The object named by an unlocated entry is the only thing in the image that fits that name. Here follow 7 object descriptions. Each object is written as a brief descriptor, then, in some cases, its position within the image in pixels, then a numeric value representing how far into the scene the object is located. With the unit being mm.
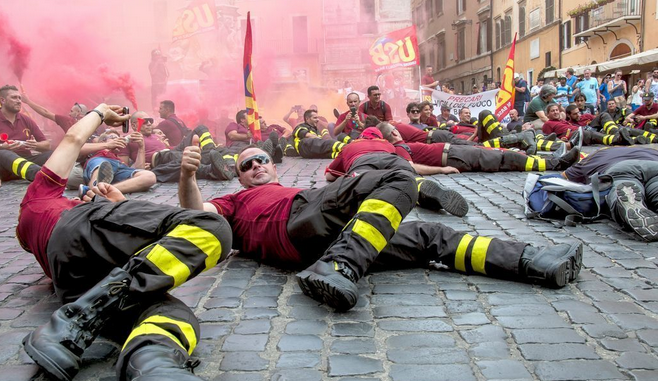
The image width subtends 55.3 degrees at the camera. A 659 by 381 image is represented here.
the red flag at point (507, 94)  13609
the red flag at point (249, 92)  8930
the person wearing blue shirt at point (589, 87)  16266
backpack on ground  4707
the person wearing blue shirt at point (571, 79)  17062
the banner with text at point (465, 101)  15580
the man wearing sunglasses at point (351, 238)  3039
